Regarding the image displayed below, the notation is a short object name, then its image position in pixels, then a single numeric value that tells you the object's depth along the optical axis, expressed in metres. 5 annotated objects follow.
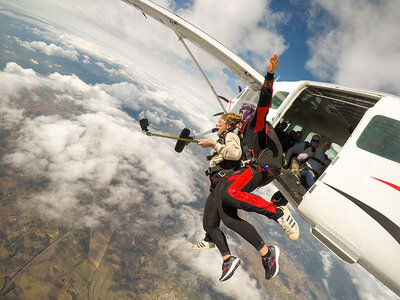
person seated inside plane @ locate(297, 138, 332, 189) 5.09
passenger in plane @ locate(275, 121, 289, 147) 6.73
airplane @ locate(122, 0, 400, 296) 2.23
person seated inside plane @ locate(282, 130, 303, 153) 6.72
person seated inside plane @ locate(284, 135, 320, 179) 5.43
